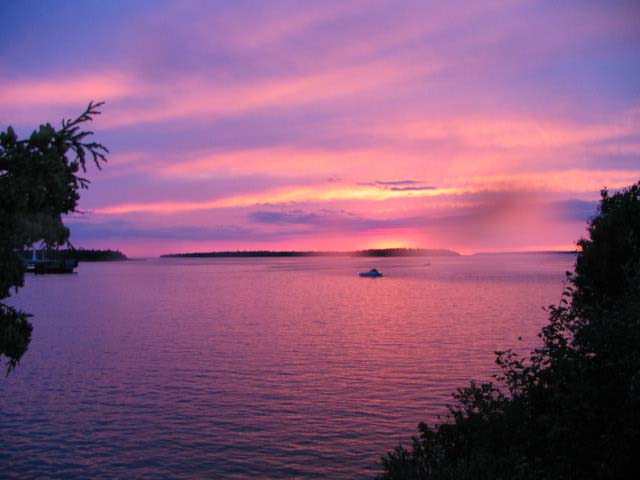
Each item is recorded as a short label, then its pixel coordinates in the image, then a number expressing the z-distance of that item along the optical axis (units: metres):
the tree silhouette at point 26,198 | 9.02
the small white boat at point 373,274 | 179.94
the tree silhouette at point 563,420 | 10.23
